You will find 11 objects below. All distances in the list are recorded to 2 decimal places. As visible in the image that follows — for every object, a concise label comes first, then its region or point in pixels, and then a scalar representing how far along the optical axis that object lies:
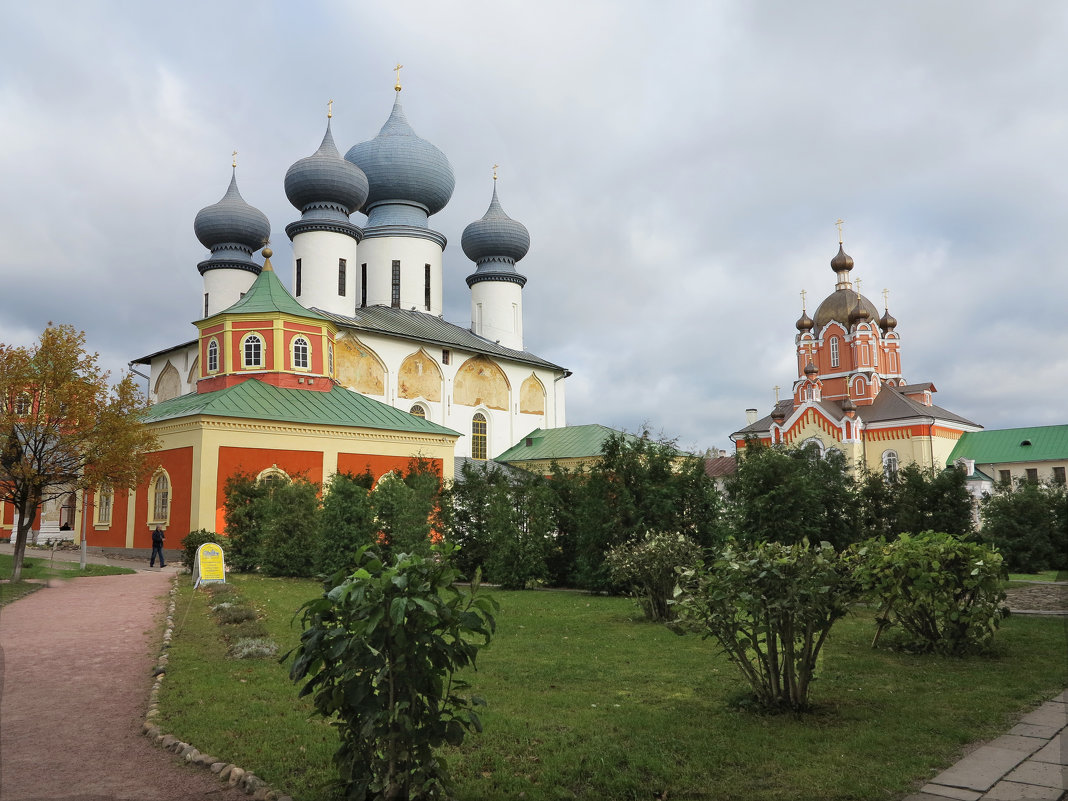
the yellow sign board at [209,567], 14.11
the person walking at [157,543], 19.45
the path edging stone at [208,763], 4.20
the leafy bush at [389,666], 3.60
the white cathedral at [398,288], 31.53
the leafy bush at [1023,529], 18.41
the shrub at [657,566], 10.29
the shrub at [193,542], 17.47
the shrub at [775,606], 5.35
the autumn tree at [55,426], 14.81
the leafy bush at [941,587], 7.24
